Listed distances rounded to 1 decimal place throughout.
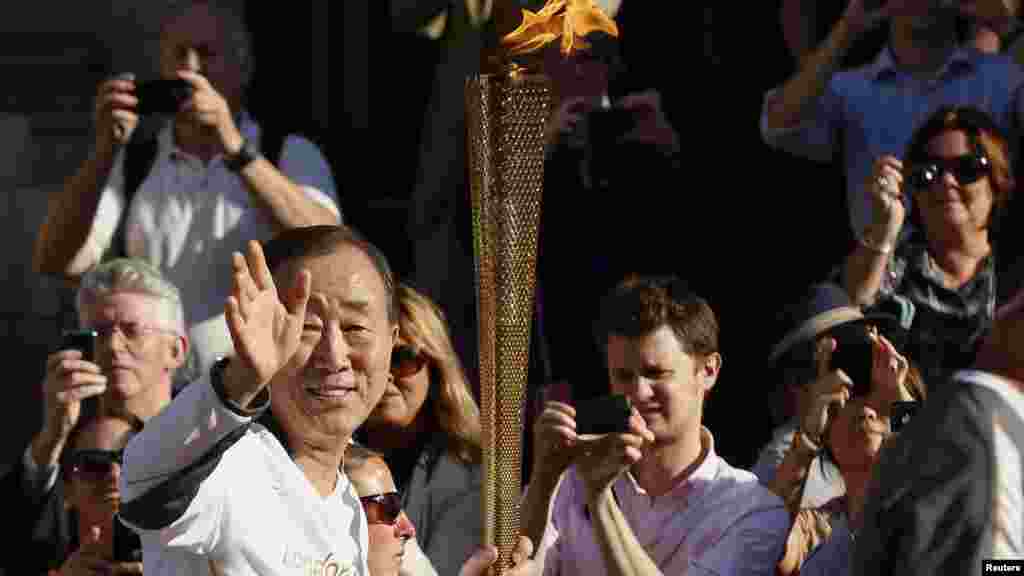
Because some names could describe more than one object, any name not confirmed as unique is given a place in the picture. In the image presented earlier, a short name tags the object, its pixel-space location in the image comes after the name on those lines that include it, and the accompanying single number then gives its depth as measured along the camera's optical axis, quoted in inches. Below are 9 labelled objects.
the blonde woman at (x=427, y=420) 358.0
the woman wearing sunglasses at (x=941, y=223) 399.5
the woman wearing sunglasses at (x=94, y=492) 322.7
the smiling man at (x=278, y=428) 217.6
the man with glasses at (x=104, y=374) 364.5
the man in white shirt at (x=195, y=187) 423.2
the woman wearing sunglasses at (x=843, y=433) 334.6
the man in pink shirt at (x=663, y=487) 312.3
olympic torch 268.4
